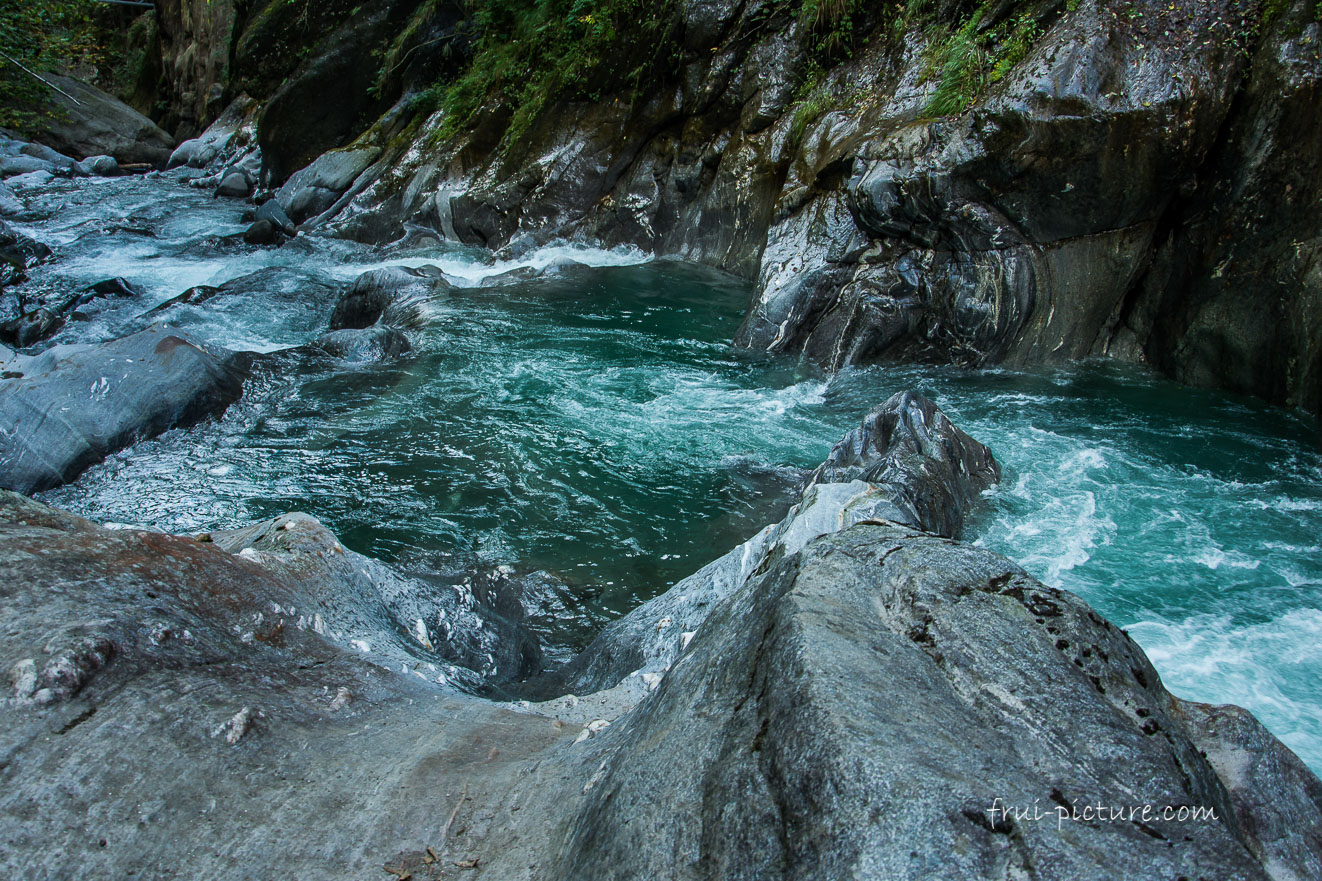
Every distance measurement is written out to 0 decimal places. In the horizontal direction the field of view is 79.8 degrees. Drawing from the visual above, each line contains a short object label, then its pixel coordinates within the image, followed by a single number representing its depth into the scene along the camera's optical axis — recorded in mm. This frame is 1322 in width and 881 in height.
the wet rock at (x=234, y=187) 20125
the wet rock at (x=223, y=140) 24047
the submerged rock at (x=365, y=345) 9039
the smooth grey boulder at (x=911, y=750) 1359
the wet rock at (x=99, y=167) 22328
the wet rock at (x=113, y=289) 11019
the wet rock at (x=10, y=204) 16344
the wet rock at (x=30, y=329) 9516
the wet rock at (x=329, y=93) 18828
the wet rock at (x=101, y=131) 24094
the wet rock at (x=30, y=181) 19442
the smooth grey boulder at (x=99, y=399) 6027
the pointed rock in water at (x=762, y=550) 3768
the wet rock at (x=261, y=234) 14719
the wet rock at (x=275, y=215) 16062
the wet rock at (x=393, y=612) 3152
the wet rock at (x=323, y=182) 16953
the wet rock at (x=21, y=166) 20764
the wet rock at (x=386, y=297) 10914
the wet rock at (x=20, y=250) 12366
